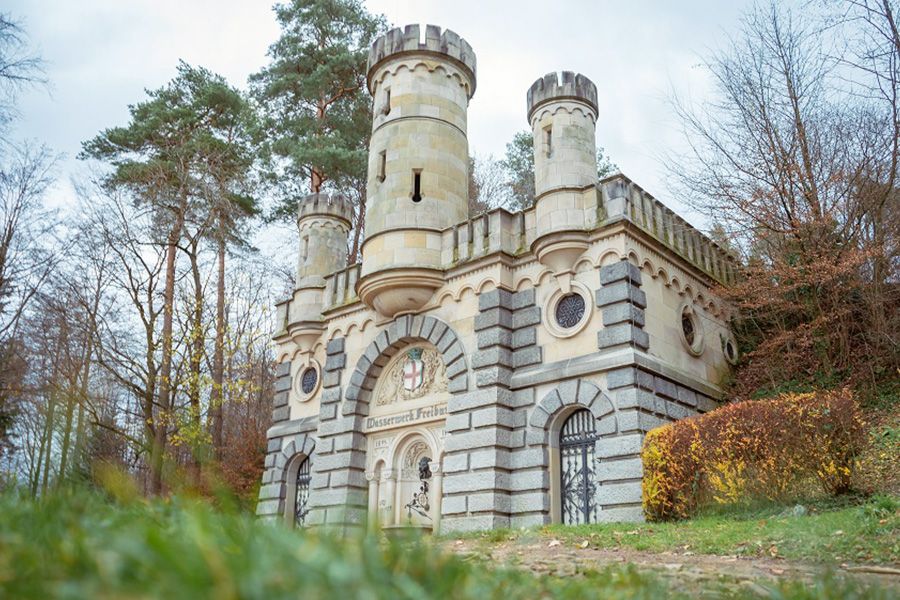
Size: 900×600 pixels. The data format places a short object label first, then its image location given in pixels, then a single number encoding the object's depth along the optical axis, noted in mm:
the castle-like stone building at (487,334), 14148
